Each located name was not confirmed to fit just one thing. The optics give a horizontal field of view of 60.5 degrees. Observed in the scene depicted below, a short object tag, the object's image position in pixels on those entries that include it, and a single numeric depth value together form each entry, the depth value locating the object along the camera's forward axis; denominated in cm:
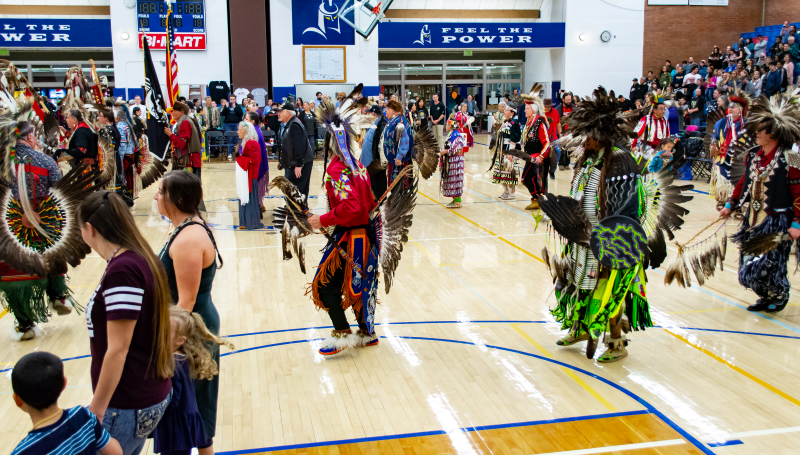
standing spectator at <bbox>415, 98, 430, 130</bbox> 1723
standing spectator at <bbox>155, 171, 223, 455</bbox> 248
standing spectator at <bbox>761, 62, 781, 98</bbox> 1444
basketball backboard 1831
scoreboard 1827
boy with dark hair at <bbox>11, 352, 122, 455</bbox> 168
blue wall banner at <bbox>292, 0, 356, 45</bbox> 1936
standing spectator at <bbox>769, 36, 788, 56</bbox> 1641
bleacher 1922
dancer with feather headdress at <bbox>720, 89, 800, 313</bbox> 460
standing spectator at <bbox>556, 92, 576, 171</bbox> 1300
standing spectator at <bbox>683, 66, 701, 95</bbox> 1672
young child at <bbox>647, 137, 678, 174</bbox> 848
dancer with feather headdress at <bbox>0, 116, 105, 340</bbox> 430
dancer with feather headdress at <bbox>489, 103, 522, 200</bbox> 965
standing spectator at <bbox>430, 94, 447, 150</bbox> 1742
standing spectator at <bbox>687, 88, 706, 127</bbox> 1487
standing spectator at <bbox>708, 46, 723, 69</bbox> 1812
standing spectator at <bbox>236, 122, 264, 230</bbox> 784
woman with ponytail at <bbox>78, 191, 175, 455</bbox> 197
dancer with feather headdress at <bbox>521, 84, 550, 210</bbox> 880
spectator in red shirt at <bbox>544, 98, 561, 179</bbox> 930
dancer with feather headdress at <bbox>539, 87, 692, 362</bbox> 388
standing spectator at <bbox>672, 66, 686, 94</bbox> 1897
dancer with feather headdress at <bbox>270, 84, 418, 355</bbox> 398
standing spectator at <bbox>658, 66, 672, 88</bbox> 1897
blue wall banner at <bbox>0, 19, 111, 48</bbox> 1812
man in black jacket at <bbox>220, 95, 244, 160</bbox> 1622
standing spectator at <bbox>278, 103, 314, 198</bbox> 812
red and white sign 1870
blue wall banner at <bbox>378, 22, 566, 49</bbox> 2067
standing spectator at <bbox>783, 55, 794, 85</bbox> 1487
